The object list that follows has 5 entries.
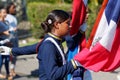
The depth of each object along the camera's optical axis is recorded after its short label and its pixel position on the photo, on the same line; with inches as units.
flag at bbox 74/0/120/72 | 188.1
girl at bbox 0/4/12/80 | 418.2
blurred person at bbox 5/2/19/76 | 440.1
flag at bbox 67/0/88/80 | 228.4
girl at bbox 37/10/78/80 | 183.9
